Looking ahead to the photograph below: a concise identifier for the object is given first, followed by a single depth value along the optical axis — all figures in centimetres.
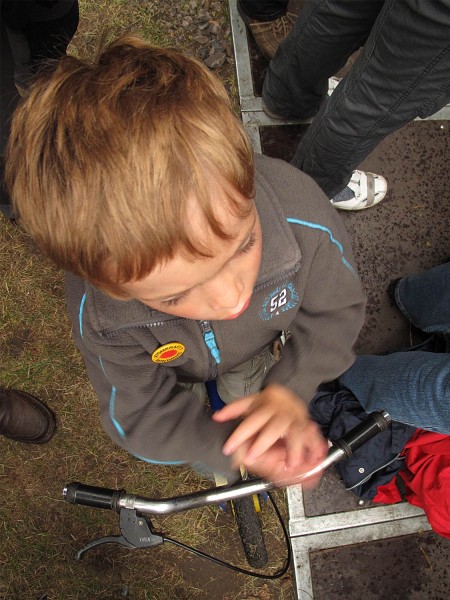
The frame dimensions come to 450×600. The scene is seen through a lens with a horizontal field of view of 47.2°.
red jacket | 192
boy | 85
